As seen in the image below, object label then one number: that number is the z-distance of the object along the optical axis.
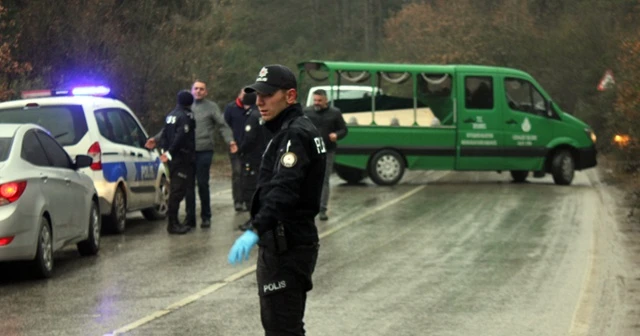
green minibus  26.91
